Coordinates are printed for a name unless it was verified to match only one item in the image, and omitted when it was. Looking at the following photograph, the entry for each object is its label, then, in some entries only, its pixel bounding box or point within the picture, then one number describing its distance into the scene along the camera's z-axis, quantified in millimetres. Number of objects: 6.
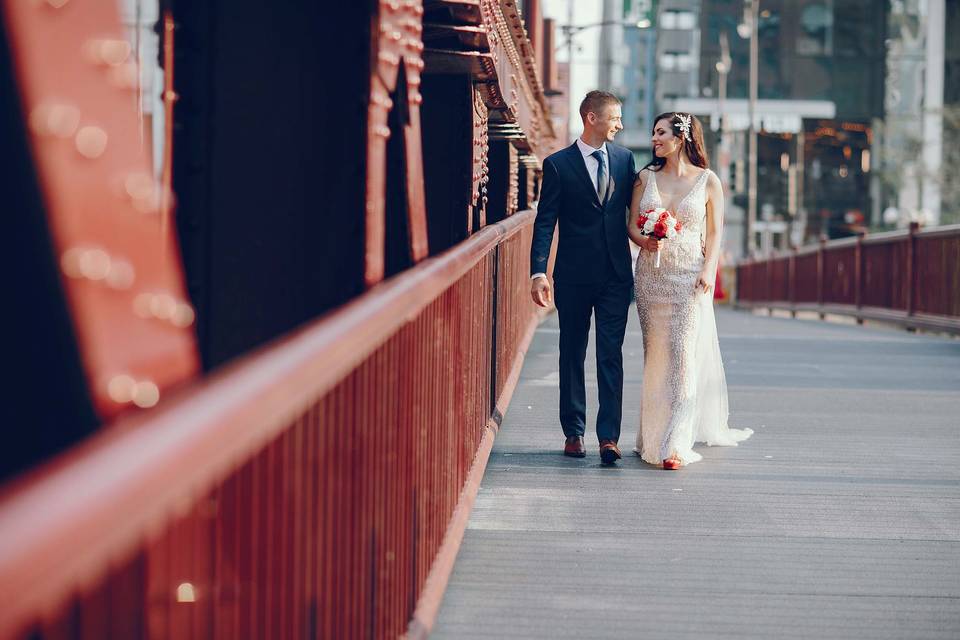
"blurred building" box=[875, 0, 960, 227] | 64938
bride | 7734
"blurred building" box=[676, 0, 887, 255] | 90500
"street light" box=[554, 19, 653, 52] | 34356
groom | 7738
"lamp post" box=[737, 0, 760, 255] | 54781
